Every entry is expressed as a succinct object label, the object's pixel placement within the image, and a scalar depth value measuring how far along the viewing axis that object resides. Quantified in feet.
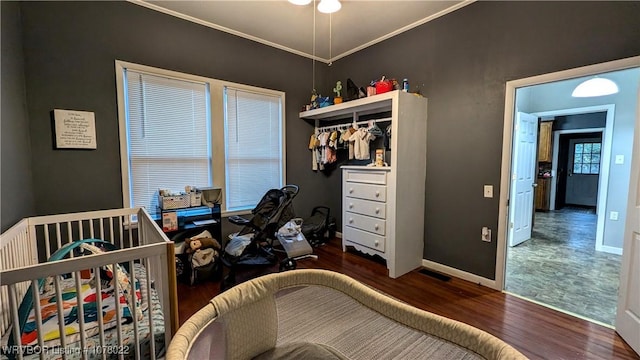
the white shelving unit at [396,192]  9.29
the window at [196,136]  8.88
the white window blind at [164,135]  8.91
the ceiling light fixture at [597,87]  11.55
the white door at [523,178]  12.17
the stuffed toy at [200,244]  8.76
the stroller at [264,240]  8.88
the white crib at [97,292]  3.50
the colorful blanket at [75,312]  4.21
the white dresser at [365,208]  9.90
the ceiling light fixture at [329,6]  8.04
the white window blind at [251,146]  11.04
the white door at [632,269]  5.84
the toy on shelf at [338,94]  11.58
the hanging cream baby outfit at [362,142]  11.10
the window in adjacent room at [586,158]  22.43
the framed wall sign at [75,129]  7.59
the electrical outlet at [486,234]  8.68
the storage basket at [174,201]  8.89
